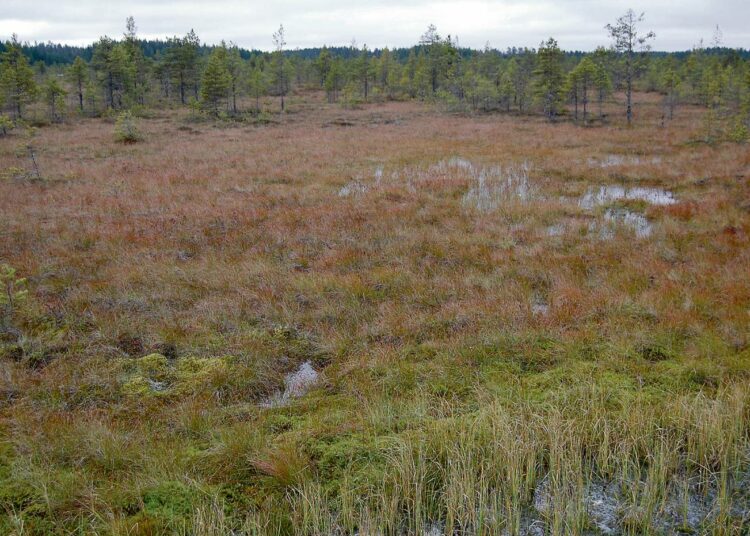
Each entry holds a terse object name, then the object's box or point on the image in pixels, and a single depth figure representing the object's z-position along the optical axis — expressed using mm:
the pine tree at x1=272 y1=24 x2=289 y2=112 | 50781
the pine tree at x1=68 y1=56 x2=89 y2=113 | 46062
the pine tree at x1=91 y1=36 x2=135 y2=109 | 44969
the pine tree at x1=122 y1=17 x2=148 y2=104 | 50781
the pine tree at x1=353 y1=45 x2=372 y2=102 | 65556
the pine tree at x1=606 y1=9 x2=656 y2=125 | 33812
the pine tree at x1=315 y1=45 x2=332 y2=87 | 67250
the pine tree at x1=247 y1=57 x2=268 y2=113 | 50219
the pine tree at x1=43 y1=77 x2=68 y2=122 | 40312
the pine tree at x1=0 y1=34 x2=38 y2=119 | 38062
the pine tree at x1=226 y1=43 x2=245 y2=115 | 48531
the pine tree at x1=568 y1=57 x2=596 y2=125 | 38906
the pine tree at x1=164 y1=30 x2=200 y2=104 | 49634
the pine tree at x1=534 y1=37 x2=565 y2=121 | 39344
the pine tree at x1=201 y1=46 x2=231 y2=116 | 40812
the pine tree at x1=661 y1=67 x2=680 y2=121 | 41819
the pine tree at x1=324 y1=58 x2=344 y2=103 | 59406
